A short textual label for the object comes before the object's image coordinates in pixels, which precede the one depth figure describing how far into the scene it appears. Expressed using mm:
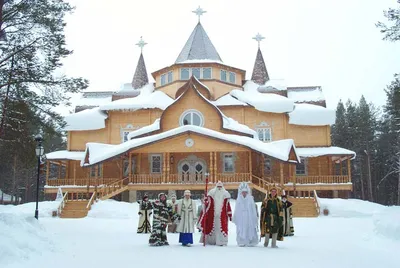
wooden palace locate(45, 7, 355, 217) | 25453
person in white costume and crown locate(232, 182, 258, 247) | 10523
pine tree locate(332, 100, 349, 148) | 44812
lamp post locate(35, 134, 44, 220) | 15336
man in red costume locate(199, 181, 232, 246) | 10602
